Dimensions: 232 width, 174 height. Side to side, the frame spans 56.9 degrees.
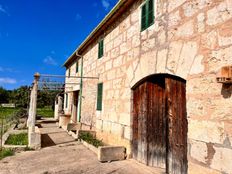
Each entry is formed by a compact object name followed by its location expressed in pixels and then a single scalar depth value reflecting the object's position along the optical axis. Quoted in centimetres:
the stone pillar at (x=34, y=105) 734
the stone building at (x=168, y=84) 317
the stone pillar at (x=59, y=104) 1807
